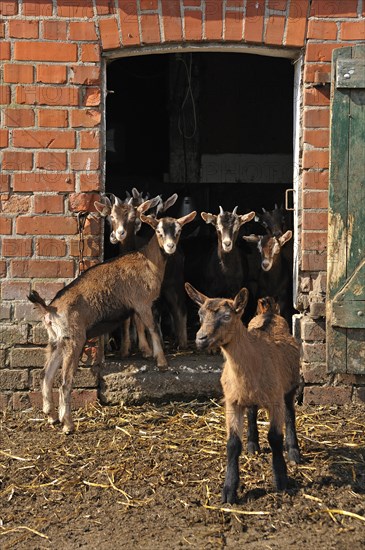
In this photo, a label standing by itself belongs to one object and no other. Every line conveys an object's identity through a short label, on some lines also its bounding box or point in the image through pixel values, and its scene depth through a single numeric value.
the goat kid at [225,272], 9.31
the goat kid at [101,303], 7.45
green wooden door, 7.49
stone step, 8.04
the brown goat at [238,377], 5.59
